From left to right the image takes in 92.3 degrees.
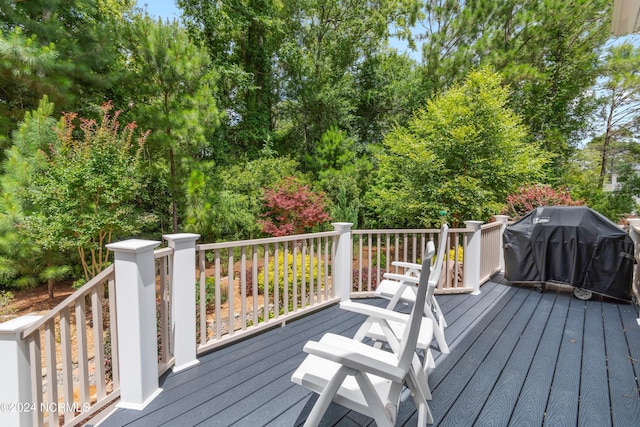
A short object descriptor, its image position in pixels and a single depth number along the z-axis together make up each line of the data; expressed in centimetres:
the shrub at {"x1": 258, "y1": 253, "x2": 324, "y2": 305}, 544
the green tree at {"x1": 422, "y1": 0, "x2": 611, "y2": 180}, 908
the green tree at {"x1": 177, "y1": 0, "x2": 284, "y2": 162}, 964
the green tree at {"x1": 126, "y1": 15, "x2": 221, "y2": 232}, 632
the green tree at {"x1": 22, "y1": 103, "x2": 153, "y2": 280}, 480
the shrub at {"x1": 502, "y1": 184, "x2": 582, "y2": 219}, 605
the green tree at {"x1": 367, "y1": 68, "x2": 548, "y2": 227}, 668
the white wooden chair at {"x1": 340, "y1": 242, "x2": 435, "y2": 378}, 176
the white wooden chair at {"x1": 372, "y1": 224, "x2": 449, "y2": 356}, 241
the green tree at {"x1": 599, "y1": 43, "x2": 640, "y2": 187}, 1028
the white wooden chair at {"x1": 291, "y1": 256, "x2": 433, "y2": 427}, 132
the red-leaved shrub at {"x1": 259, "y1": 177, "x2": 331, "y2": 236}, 732
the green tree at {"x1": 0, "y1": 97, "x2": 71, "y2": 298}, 484
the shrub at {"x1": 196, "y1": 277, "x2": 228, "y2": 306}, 514
